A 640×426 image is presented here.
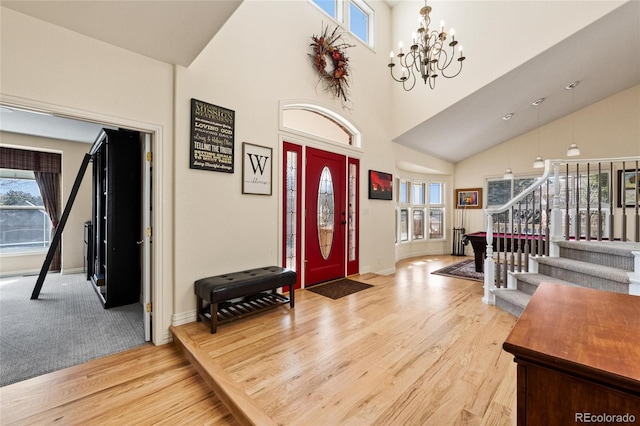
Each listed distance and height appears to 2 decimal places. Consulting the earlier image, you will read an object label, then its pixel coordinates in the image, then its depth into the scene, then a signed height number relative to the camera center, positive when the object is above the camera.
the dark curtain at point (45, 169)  4.92 +0.77
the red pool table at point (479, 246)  5.14 -0.64
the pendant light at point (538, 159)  5.38 +1.05
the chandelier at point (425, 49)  2.78 +1.70
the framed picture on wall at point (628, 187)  5.48 +0.51
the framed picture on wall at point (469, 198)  7.66 +0.39
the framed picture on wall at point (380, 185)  4.96 +0.49
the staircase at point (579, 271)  2.57 -0.60
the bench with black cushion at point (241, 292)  2.57 -0.80
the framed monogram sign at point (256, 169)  3.20 +0.51
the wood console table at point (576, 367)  0.66 -0.38
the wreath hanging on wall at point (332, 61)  4.06 +2.30
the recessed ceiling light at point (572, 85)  4.99 +2.34
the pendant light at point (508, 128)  5.71 +1.96
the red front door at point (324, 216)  4.06 -0.07
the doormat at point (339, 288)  3.75 -1.11
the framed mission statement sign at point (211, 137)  2.77 +0.78
